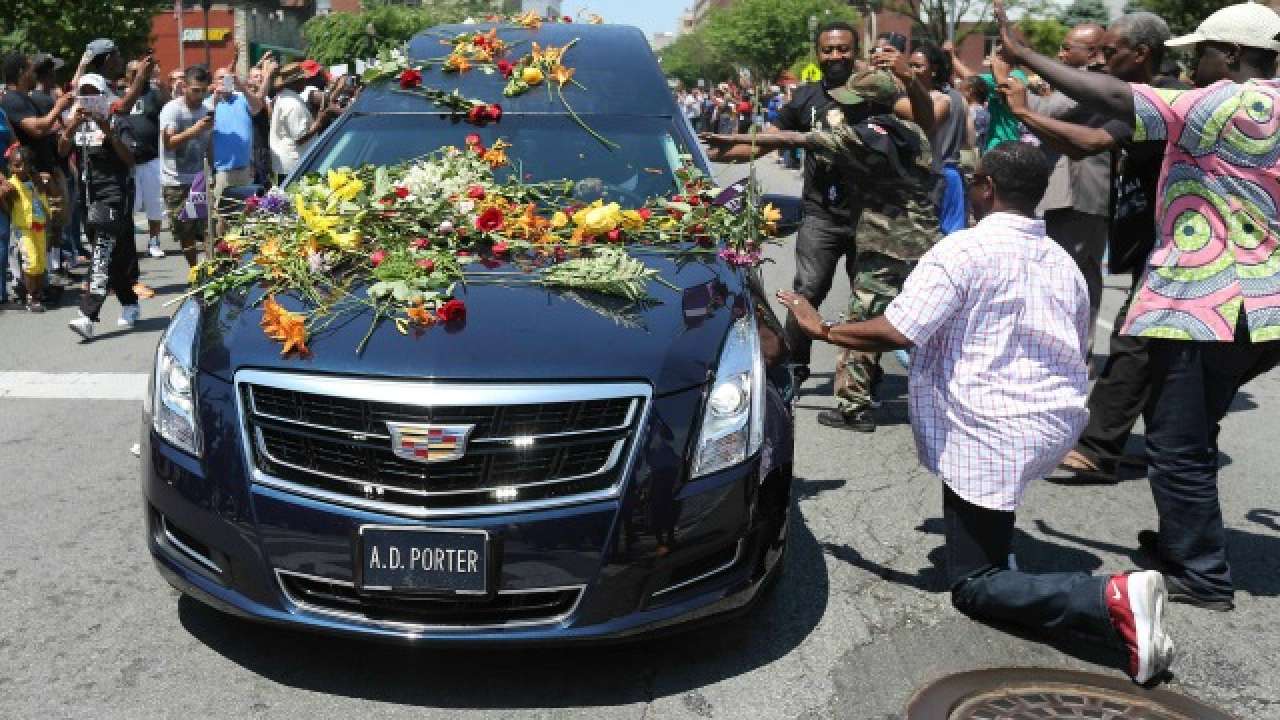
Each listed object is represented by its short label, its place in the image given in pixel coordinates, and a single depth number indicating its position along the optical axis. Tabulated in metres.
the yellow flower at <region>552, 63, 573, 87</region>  6.12
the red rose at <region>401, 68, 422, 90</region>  6.13
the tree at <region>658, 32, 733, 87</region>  116.19
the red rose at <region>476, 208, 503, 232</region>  4.75
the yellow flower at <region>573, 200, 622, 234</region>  4.83
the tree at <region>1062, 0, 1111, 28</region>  43.28
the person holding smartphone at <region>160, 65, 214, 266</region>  11.39
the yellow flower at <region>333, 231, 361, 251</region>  4.64
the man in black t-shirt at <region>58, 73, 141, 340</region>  9.51
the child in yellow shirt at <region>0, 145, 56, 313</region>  10.75
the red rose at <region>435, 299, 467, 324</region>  3.96
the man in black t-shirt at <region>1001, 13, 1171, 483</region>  5.41
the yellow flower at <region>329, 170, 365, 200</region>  5.00
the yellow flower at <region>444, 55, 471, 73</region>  6.26
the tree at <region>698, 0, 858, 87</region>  94.94
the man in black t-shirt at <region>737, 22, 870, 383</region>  7.37
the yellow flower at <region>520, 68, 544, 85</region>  6.12
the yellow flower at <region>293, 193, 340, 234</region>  4.71
